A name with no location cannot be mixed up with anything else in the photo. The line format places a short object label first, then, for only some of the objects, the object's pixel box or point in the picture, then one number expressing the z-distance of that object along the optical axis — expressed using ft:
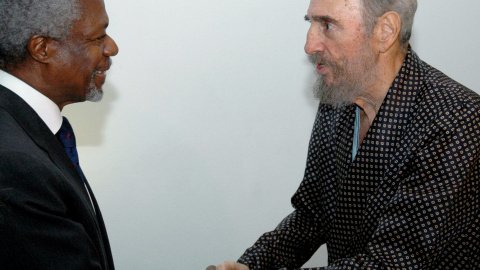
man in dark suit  3.53
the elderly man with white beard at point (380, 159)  4.41
